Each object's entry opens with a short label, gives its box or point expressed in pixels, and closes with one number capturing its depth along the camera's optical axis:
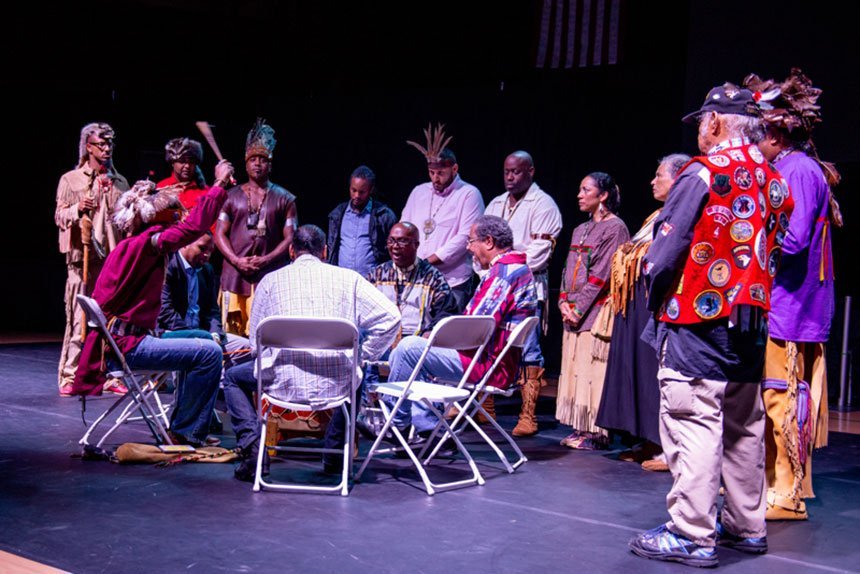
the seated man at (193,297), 5.44
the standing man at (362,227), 6.88
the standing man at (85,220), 6.61
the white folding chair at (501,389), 4.50
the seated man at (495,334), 4.72
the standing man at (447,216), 6.41
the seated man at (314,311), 4.10
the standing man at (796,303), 3.82
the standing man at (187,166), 6.38
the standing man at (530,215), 6.12
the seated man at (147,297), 4.56
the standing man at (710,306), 3.18
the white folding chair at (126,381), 4.35
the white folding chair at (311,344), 3.83
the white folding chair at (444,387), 4.14
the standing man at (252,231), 6.69
